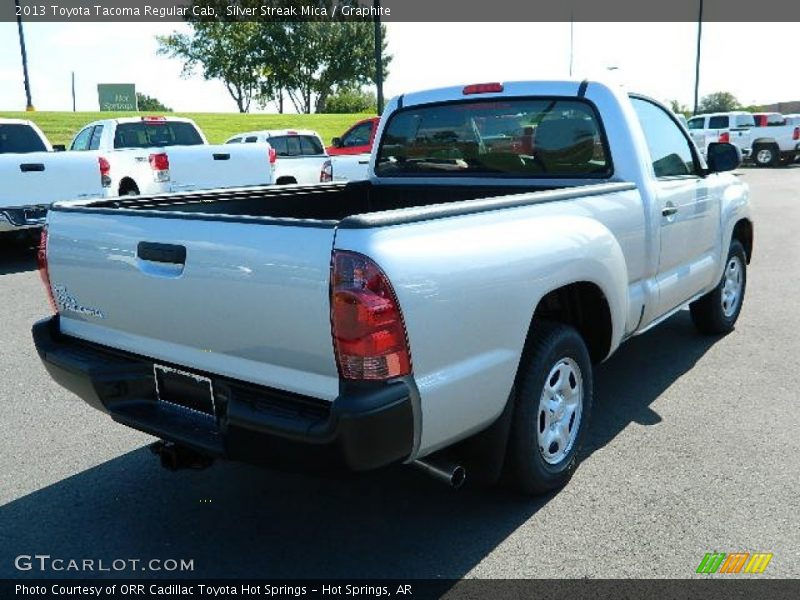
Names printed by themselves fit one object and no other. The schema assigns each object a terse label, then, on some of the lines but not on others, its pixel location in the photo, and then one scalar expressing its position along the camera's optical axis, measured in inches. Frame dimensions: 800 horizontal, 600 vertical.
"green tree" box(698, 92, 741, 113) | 3565.5
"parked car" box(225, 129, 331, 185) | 592.7
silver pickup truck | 95.7
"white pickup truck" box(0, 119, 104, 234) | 355.3
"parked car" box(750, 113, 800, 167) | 1087.0
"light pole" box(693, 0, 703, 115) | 1440.7
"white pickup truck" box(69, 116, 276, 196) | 450.0
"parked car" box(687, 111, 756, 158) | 1106.1
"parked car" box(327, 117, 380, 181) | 689.6
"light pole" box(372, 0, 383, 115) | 727.7
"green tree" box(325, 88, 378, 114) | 2620.6
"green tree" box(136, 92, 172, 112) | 4387.3
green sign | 2267.5
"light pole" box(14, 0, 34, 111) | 1111.0
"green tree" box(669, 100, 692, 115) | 2376.5
